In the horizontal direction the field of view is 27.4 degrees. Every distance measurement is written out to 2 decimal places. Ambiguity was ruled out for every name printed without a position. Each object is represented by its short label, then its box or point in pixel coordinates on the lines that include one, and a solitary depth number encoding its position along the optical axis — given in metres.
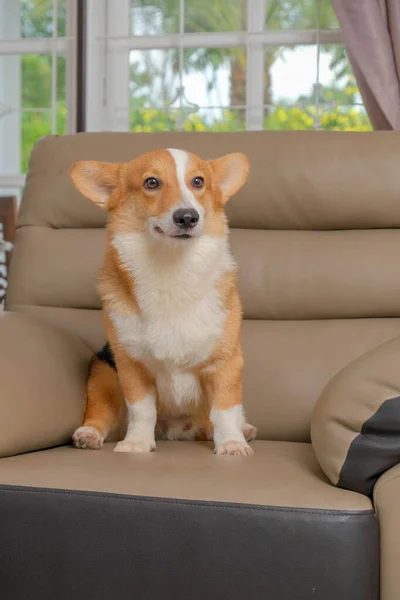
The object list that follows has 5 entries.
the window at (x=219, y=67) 2.93
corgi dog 1.70
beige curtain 2.60
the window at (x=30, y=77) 3.14
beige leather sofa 1.24
